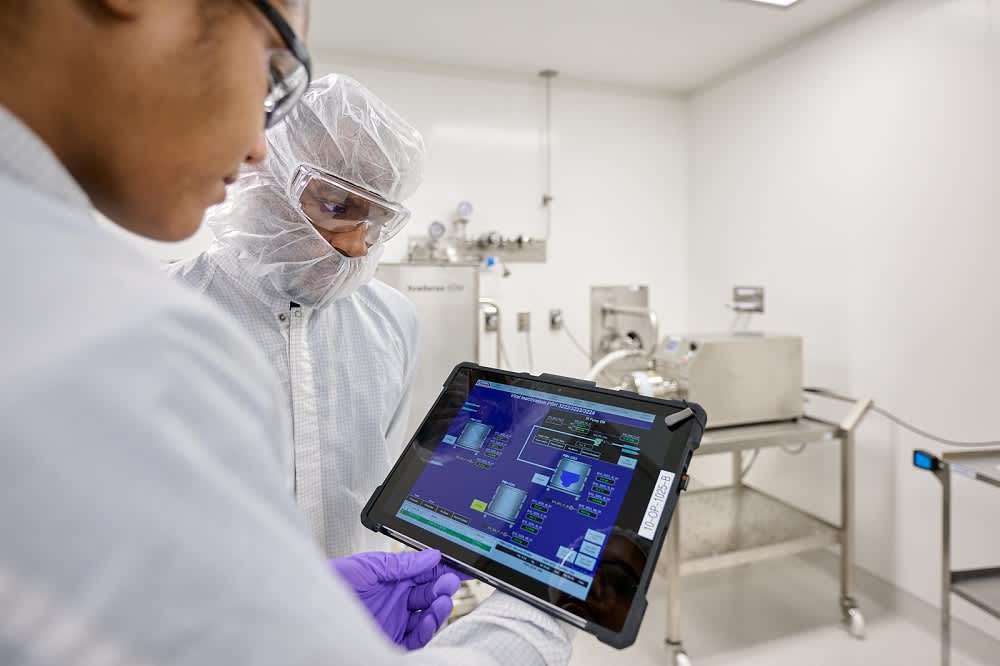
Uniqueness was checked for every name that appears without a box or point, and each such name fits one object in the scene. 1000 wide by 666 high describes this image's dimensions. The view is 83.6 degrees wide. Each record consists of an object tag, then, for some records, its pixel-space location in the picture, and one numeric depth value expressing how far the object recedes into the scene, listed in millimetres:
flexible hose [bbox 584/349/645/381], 2395
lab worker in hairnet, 998
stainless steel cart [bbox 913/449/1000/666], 1517
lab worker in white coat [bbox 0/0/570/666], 216
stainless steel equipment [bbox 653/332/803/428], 2020
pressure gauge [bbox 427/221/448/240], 2816
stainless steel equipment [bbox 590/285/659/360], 3174
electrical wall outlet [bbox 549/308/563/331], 3115
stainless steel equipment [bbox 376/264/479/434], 2469
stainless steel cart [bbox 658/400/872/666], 1951
